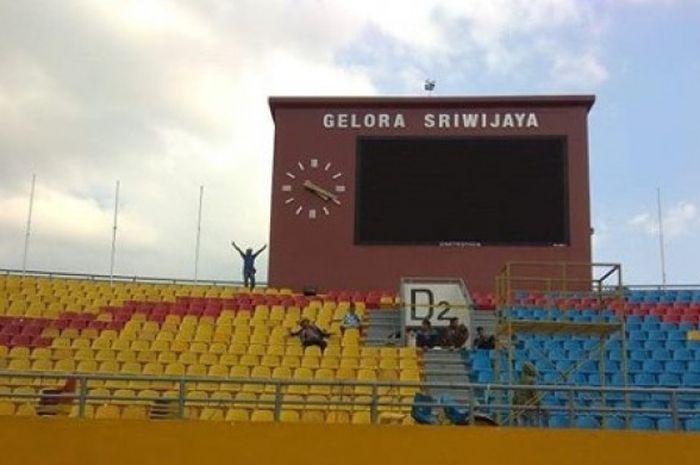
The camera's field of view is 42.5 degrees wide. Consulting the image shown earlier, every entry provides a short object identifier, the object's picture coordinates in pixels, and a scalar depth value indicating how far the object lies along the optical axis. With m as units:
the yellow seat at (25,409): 10.95
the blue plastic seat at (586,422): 11.88
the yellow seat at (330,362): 14.27
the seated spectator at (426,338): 16.70
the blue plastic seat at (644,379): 14.50
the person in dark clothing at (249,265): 23.27
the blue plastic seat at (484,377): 14.32
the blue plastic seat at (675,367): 15.12
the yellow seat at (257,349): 15.26
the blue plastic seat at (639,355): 15.92
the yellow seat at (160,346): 15.25
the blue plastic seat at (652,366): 15.15
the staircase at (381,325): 17.33
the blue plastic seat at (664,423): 11.80
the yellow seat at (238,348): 15.30
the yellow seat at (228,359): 14.35
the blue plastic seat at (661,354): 16.00
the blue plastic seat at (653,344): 16.70
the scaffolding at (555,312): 13.16
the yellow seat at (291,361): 14.42
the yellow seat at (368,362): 14.55
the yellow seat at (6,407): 11.17
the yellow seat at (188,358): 14.38
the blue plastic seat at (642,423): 11.82
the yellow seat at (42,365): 13.38
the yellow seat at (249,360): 14.40
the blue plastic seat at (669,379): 14.42
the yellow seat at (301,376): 12.73
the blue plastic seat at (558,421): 11.93
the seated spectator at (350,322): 17.56
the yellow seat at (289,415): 11.49
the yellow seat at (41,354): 13.88
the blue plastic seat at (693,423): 11.77
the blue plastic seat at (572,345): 16.47
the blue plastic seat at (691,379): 14.30
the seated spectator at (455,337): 16.58
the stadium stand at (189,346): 11.43
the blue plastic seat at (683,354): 16.00
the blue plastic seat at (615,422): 12.02
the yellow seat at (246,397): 11.37
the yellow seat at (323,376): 12.88
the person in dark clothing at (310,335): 16.03
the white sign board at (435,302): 18.09
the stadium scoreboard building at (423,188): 20.94
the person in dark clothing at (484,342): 16.61
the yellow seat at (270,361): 14.42
